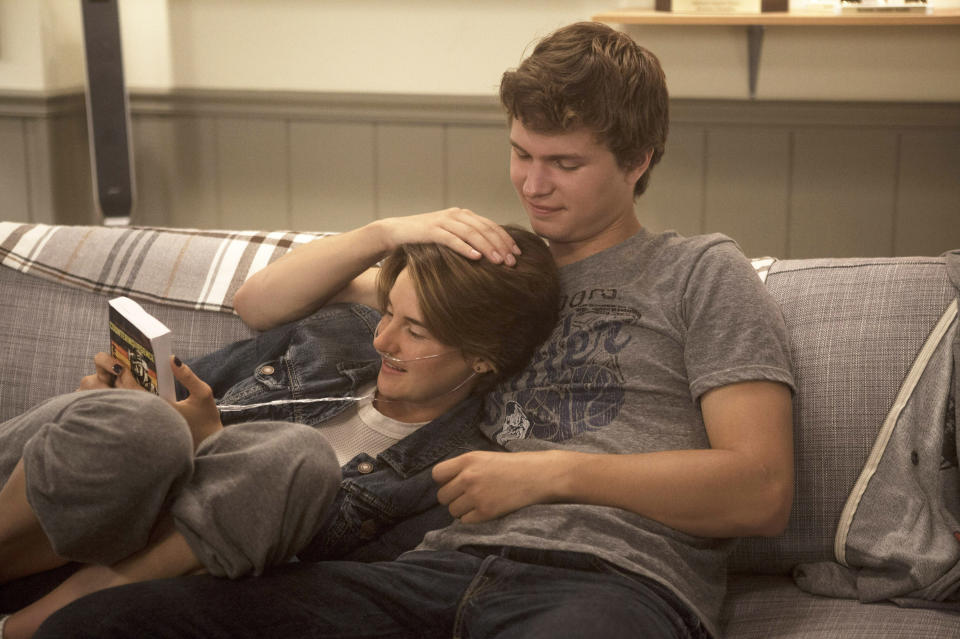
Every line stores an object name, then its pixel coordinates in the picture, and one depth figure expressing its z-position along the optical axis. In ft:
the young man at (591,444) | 8.24
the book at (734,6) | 12.01
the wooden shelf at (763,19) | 11.70
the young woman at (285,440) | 8.02
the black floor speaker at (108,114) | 12.46
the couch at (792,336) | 8.90
